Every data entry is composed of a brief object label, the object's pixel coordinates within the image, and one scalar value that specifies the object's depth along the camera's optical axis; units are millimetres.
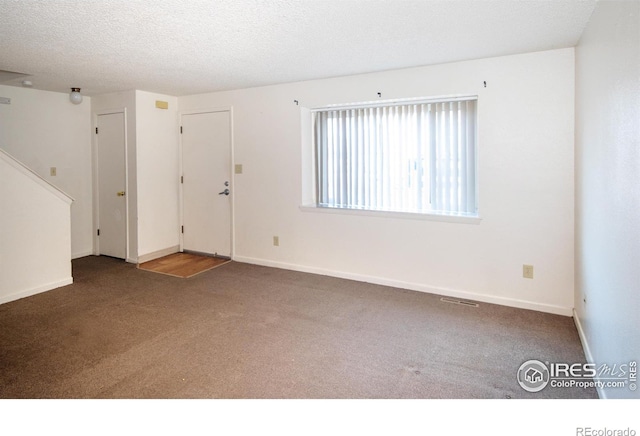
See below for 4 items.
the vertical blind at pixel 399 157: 3732
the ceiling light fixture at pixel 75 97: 4991
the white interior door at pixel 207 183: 5180
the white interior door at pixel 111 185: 5211
